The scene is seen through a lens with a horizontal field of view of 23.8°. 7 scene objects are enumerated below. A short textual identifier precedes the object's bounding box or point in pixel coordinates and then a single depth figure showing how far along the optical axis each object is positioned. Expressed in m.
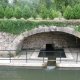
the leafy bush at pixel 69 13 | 12.09
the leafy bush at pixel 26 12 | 12.39
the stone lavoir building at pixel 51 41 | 15.24
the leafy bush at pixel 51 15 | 12.43
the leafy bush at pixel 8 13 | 12.38
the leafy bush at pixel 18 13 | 12.33
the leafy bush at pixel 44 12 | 12.35
